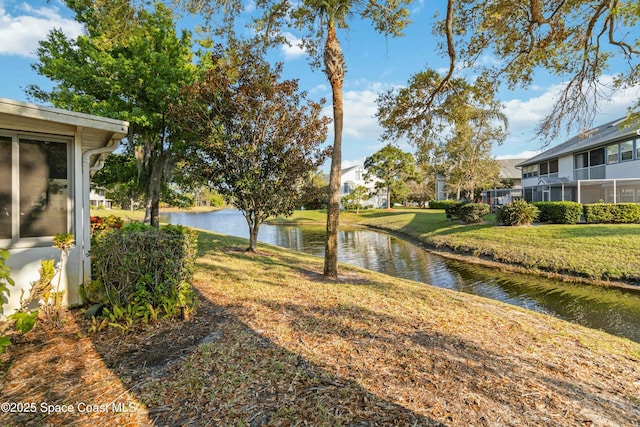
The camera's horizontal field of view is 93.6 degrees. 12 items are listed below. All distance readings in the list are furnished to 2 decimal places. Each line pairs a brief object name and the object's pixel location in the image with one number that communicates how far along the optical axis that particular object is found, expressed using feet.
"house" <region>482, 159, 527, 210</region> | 117.40
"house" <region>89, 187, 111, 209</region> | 172.98
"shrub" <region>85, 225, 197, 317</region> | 13.05
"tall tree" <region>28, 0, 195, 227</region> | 34.68
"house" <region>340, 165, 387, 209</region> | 157.48
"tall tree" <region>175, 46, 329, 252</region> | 28.63
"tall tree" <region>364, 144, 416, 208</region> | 129.49
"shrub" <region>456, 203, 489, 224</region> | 60.49
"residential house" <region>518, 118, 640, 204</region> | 59.31
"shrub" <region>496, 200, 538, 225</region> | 50.78
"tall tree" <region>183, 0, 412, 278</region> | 21.59
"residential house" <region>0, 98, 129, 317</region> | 13.61
